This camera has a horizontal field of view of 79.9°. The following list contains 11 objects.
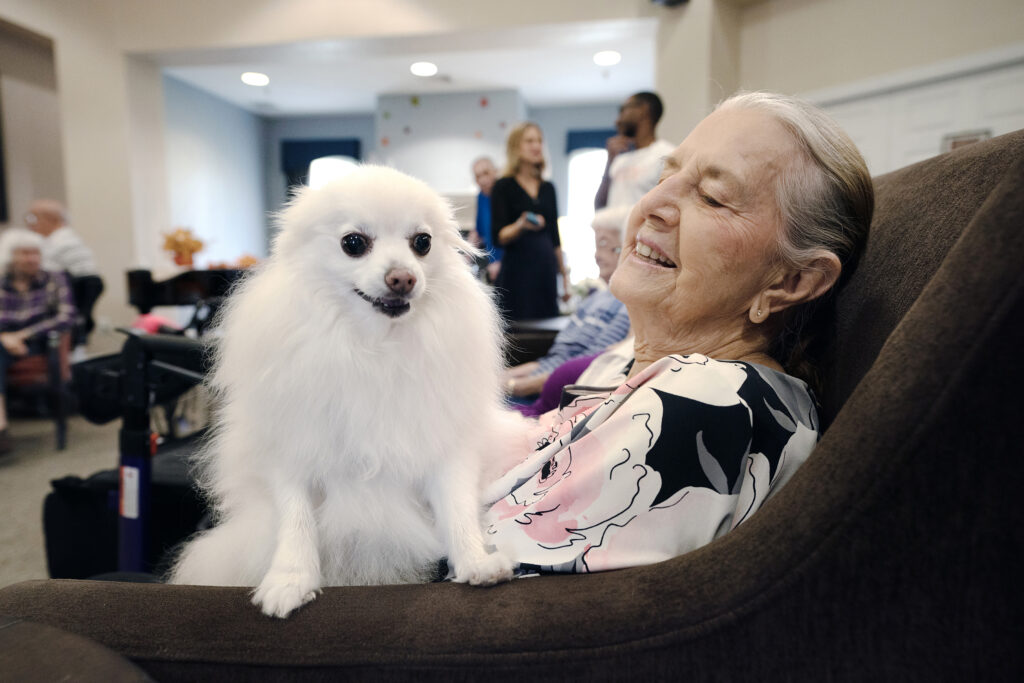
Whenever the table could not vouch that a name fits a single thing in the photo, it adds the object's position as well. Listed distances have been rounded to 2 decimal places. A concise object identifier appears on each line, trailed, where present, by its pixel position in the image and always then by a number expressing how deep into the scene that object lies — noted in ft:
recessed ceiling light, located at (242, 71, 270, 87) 26.99
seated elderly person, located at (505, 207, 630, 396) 6.50
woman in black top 11.73
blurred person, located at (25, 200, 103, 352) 14.74
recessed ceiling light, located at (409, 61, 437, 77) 25.79
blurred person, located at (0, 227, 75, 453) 12.91
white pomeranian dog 2.68
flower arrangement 17.35
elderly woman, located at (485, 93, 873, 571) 2.41
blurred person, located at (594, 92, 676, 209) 8.84
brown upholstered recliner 1.65
